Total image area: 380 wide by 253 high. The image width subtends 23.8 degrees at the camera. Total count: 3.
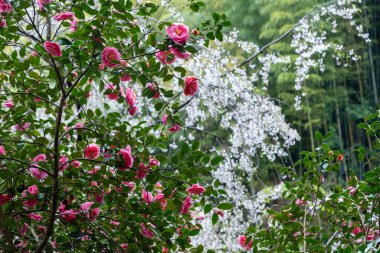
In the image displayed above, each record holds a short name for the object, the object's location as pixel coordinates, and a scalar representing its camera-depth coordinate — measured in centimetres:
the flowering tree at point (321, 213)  344
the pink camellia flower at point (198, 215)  379
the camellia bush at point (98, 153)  327
